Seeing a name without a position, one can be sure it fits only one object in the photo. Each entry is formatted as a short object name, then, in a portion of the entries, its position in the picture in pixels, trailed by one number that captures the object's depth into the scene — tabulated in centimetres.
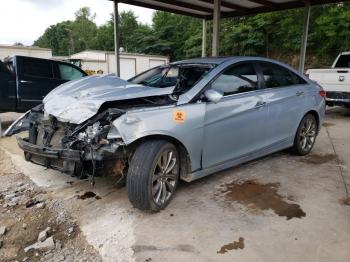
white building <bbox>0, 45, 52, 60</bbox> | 2183
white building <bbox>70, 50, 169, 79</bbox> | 2477
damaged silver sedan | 302
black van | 680
